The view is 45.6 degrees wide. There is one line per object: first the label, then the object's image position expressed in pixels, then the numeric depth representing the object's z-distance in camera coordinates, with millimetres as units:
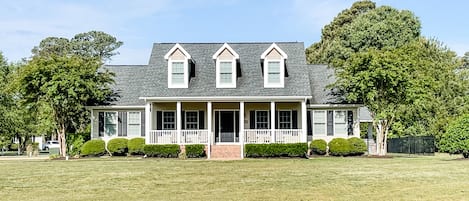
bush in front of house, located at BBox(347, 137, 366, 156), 28953
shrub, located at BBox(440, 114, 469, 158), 23781
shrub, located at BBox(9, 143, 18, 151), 64062
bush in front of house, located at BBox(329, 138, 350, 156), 28859
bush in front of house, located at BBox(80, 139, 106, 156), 30094
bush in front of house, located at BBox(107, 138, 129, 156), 30078
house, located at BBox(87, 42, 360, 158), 28984
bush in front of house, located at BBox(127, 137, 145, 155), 29781
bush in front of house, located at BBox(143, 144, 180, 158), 27969
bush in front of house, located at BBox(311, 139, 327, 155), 29438
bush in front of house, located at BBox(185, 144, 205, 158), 27906
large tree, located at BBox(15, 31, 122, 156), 29188
